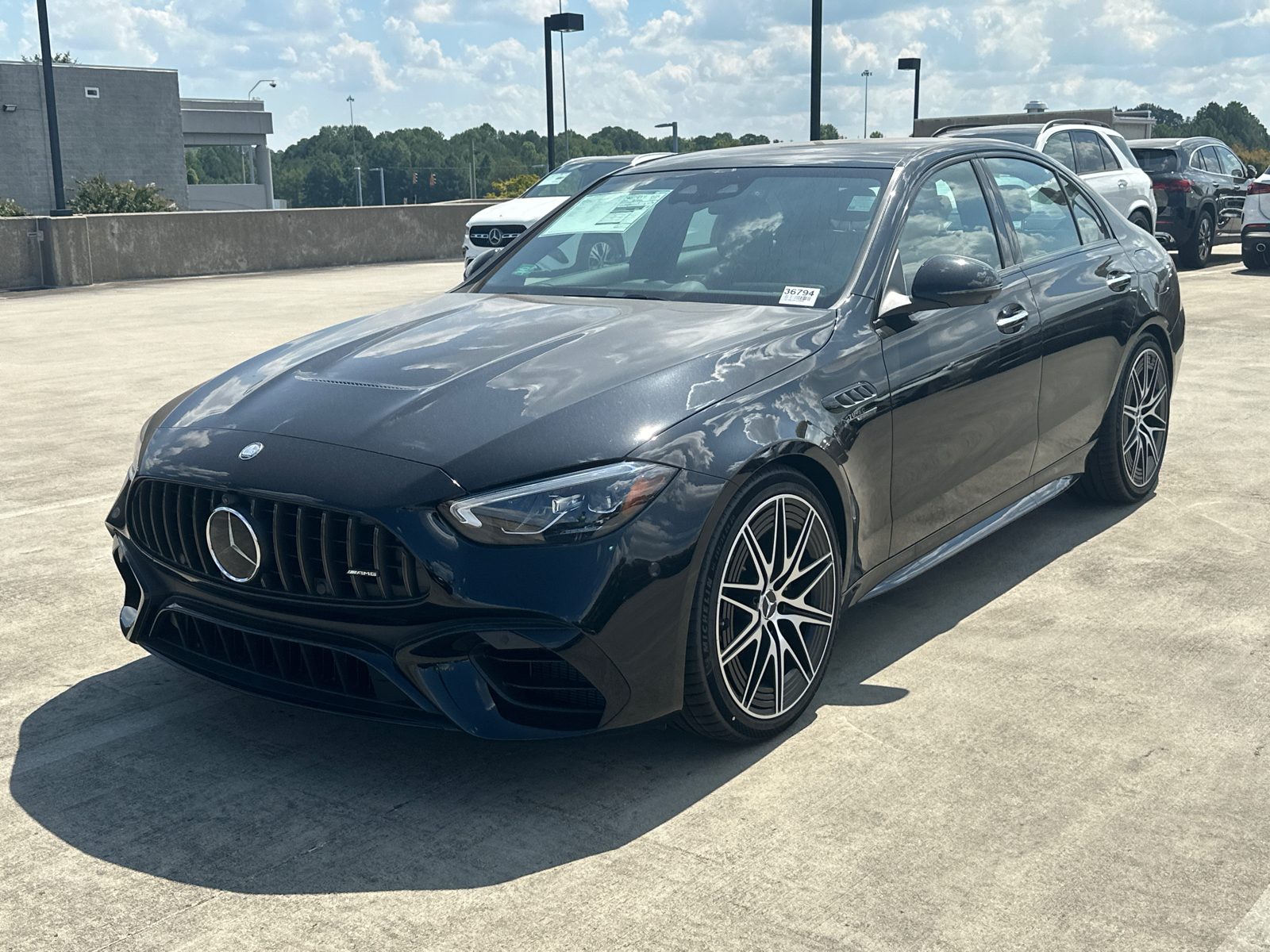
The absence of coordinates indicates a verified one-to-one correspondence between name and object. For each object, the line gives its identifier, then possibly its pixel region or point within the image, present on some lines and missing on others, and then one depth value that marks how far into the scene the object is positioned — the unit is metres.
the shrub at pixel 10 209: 27.12
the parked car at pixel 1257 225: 17.73
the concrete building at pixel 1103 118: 30.74
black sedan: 3.15
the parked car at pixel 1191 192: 18.58
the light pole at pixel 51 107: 22.86
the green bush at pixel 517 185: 55.34
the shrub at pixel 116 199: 28.44
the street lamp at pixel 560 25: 30.00
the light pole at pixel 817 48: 21.91
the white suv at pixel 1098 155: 14.42
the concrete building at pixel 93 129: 48.75
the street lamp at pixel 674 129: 42.82
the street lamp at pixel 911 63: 39.97
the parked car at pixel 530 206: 16.47
